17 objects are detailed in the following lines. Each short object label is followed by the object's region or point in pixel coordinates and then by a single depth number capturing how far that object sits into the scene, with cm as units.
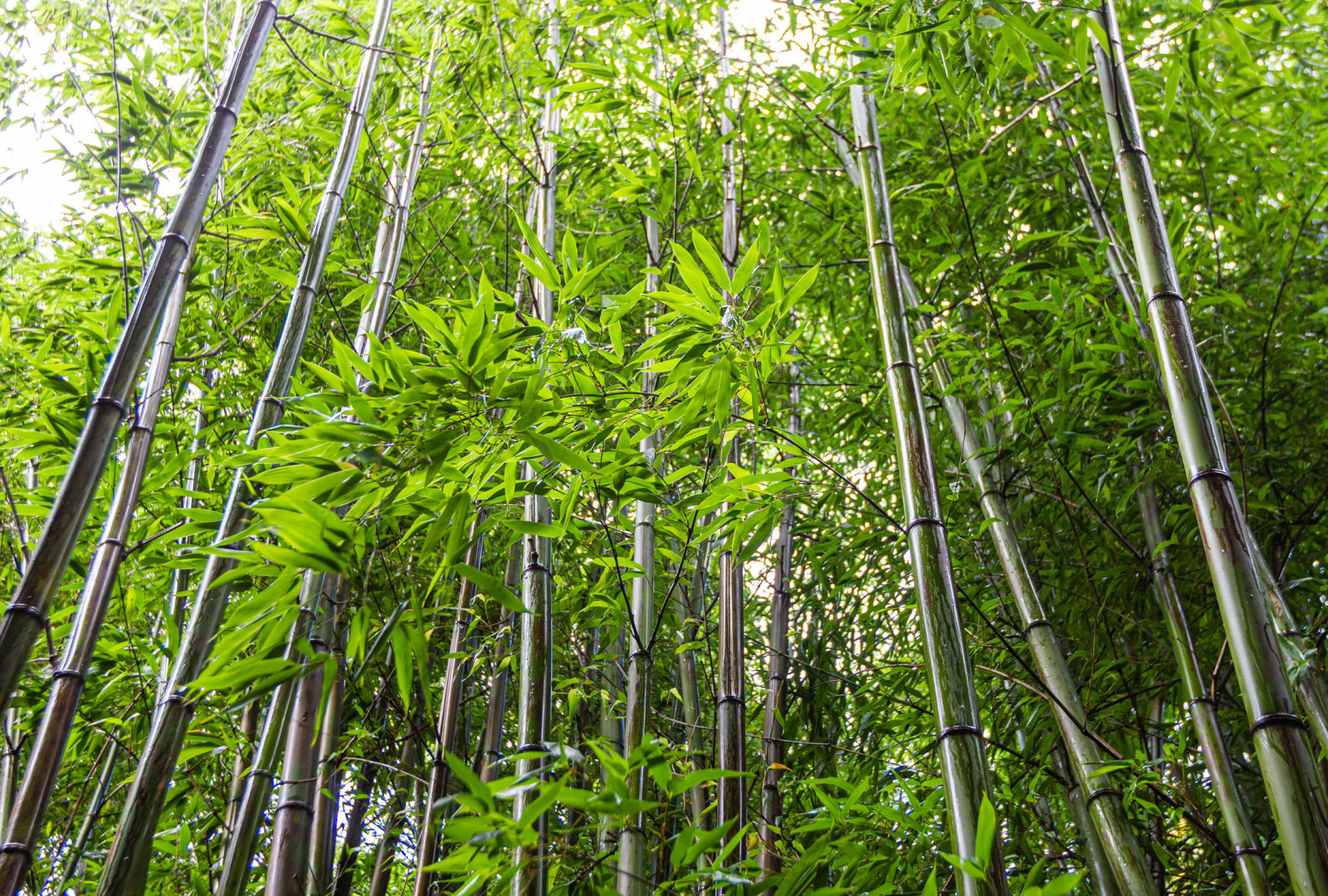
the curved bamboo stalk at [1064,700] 146
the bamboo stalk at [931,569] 109
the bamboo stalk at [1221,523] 94
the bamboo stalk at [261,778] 126
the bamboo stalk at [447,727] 151
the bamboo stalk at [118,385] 95
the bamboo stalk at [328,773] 172
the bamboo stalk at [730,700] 160
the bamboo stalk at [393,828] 207
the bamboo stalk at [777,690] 215
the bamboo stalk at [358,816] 271
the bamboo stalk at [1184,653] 126
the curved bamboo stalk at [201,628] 107
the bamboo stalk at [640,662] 139
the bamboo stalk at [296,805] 153
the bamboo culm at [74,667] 109
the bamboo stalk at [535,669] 121
